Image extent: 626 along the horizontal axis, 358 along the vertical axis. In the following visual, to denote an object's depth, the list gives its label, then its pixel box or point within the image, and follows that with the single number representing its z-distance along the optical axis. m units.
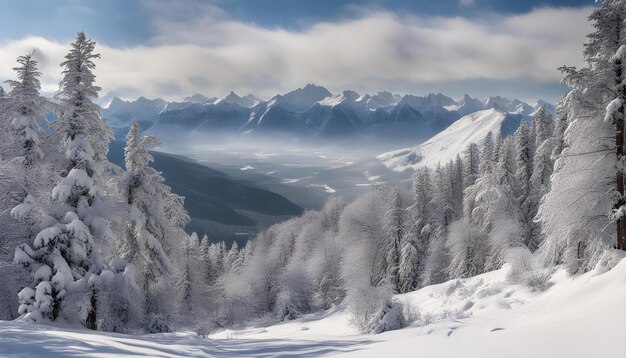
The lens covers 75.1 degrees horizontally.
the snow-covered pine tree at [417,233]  44.19
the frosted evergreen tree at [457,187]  56.28
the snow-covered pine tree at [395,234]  46.28
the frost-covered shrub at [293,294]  42.66
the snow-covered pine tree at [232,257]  72.12
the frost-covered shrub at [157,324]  24.89
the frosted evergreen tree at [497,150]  46.55
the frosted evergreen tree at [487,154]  45.14
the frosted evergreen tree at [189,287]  48.78
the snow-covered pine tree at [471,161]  61.32
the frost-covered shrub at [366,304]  23.61
